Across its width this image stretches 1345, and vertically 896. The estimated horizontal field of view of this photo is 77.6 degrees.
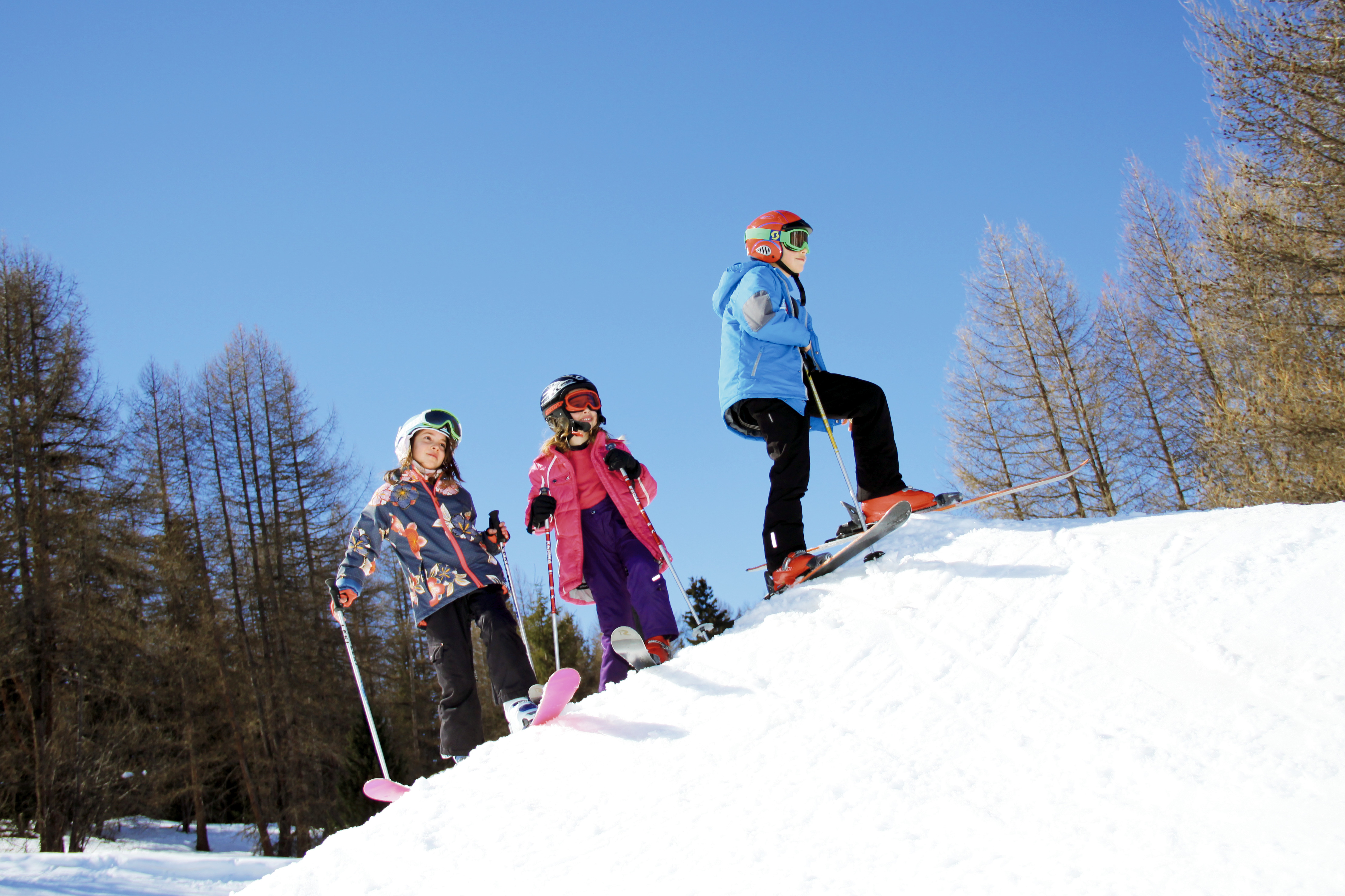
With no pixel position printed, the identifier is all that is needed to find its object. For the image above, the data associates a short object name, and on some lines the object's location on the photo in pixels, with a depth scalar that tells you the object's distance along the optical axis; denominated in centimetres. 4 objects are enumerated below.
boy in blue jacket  496
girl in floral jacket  451
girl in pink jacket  494
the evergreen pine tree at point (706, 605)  2695
